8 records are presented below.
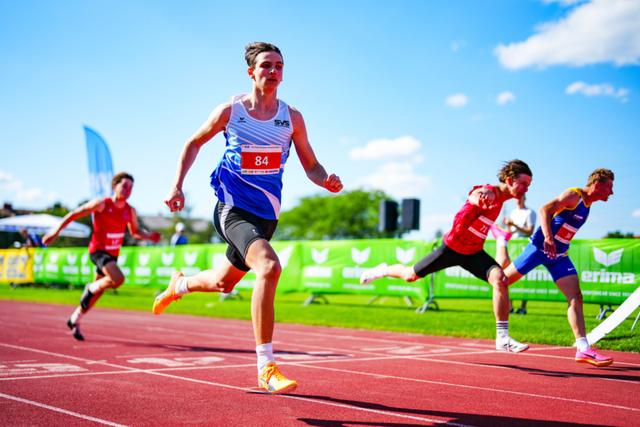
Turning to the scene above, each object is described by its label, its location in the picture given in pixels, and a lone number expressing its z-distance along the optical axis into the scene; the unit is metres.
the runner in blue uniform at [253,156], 5.20
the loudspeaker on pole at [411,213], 19.56
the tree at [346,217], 115.03
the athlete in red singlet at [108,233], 10.36
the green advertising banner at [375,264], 12.94
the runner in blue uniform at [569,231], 7.57
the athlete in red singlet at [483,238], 7.52
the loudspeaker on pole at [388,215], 20.06
